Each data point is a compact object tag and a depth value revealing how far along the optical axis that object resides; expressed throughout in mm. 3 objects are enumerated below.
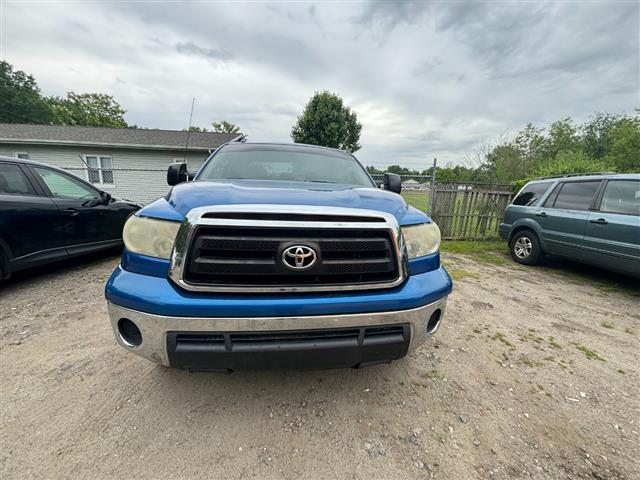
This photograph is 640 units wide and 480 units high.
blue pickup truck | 1333
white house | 13148
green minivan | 3992
